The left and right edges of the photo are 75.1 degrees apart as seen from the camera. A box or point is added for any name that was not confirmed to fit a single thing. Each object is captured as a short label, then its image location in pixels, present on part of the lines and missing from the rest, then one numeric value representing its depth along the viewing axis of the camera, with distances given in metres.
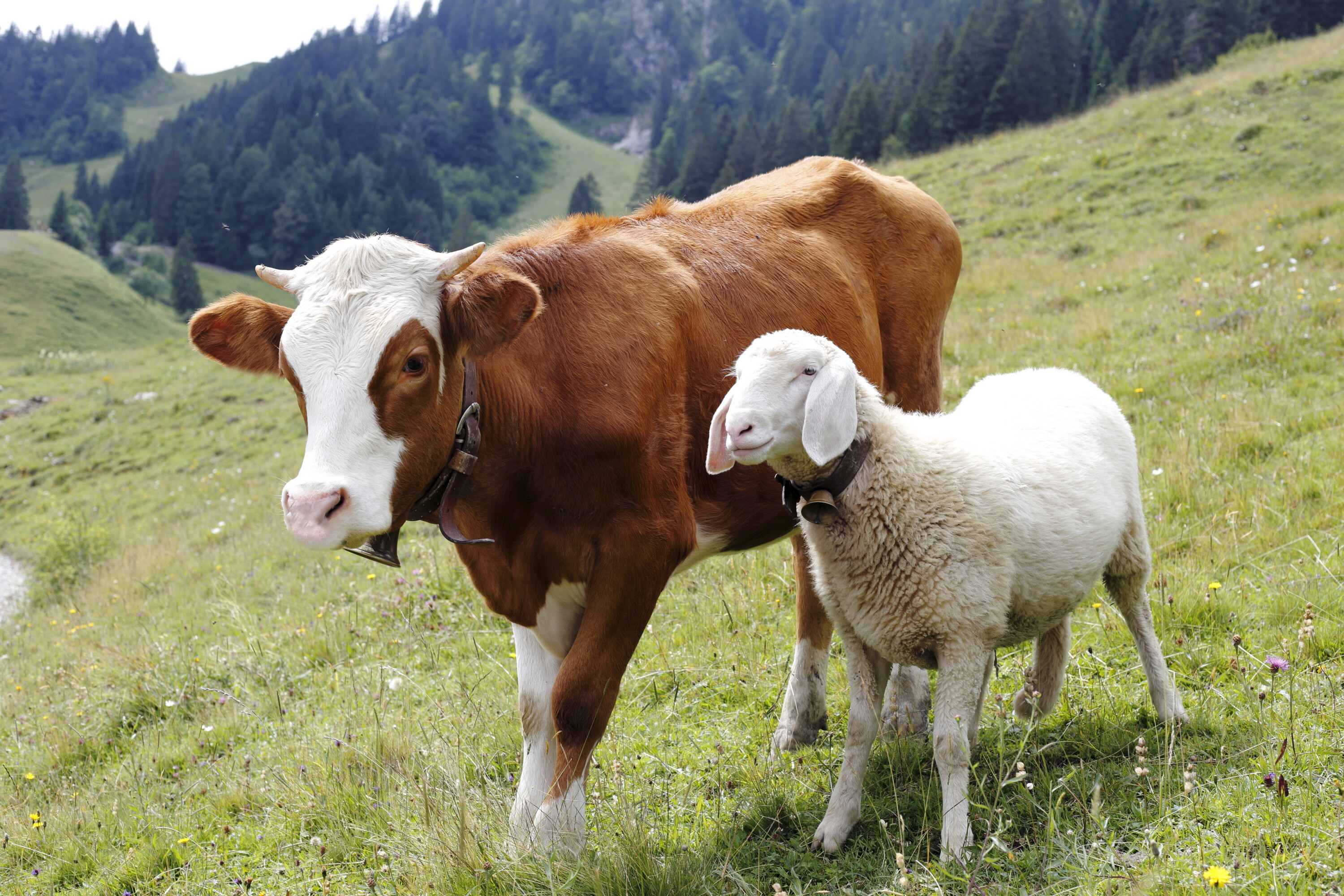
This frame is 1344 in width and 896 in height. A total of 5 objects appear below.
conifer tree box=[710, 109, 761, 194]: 71.44
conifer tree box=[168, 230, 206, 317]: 74.19
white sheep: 2.84
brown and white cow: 2.86
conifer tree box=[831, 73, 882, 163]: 59.97
